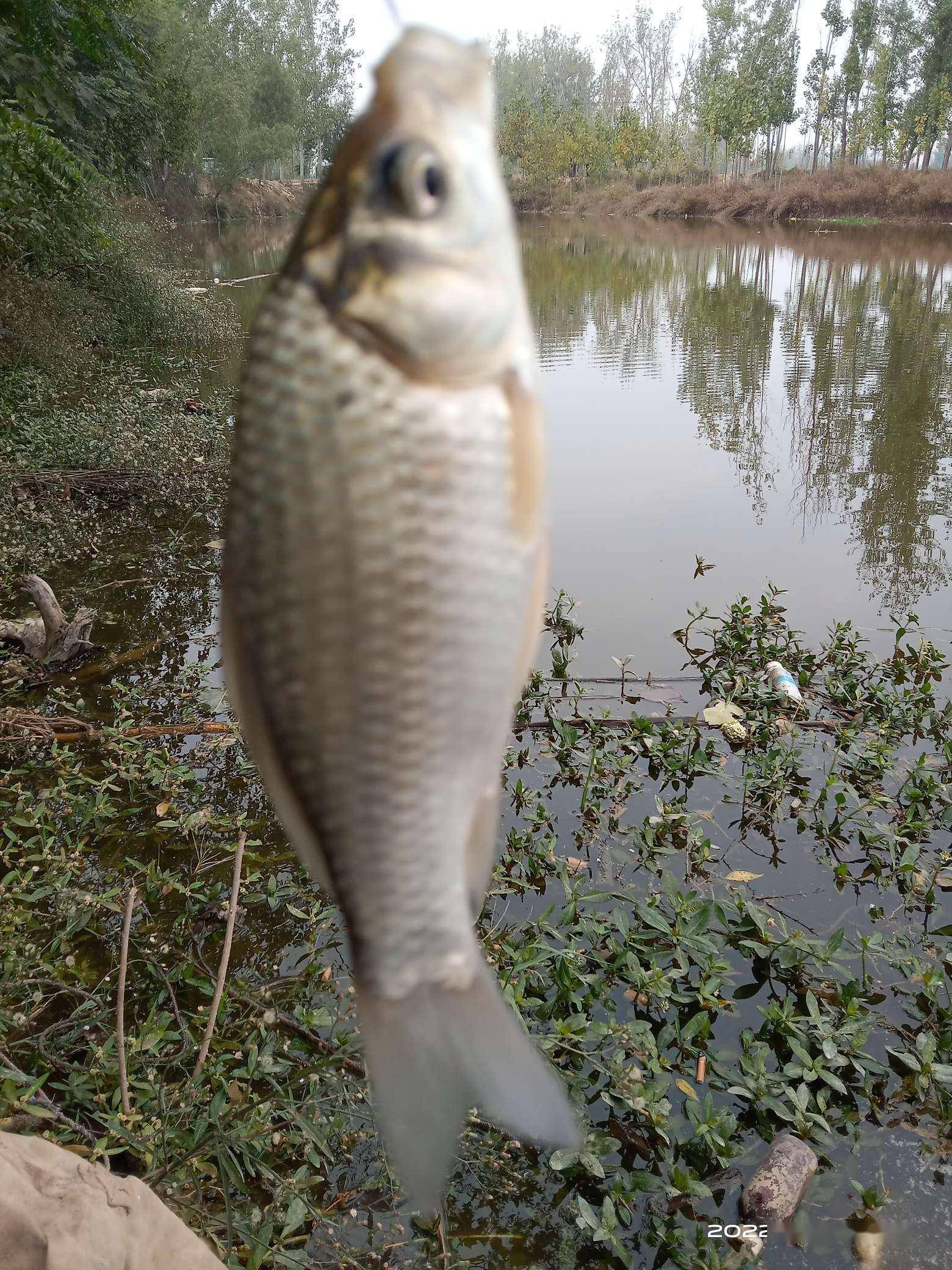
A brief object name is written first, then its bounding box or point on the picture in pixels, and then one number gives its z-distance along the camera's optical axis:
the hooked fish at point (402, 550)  0.67
